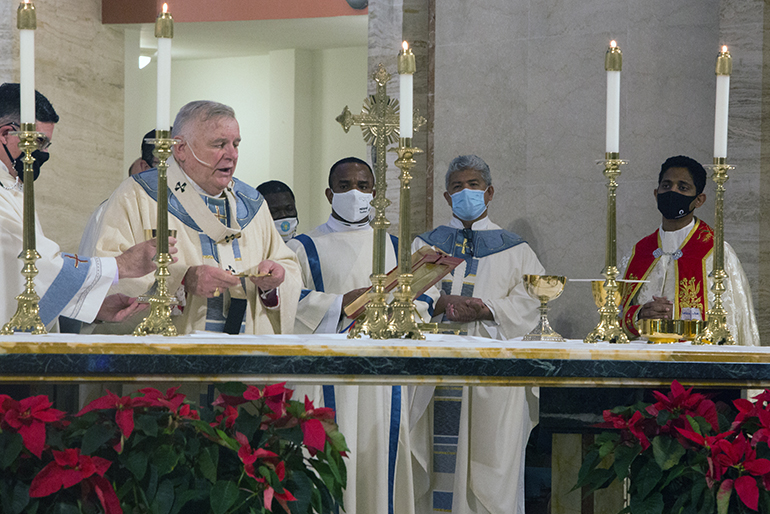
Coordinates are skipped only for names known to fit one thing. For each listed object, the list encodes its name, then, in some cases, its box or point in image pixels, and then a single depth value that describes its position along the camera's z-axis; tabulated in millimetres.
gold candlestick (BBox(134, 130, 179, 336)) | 5738
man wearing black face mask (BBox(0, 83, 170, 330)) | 6480
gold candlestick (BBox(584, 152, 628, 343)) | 6371
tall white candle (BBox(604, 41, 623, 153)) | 6207
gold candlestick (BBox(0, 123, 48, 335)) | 5582
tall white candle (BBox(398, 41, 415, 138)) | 5953
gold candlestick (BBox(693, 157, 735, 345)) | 6512
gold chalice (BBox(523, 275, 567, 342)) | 6453
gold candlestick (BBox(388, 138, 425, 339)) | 6078
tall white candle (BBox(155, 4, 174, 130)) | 5633
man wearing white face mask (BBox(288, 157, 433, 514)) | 6020
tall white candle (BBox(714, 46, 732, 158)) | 6391
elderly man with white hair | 7906
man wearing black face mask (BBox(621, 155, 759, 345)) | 10273
